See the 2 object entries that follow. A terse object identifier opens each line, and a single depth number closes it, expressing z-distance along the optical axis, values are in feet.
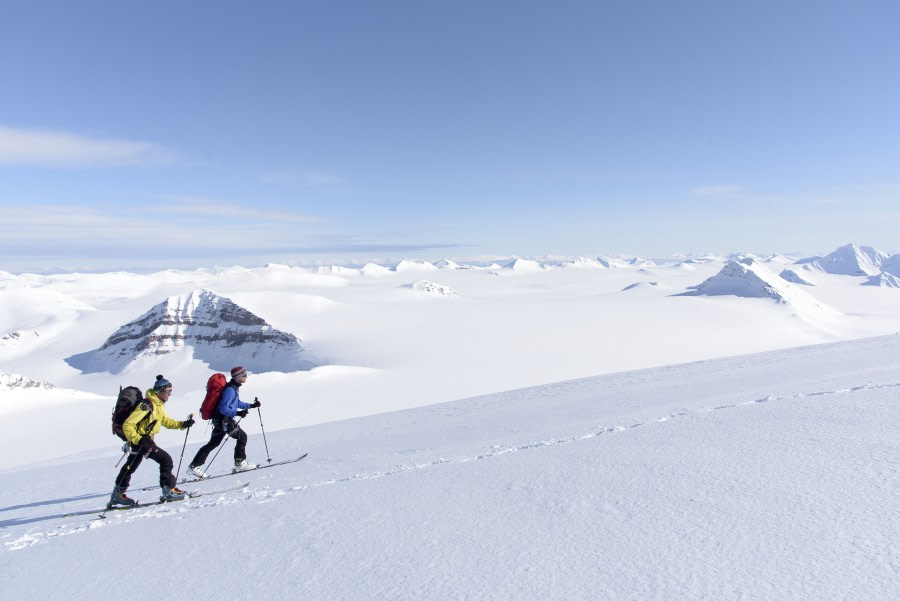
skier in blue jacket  27.45
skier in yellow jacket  23.27
